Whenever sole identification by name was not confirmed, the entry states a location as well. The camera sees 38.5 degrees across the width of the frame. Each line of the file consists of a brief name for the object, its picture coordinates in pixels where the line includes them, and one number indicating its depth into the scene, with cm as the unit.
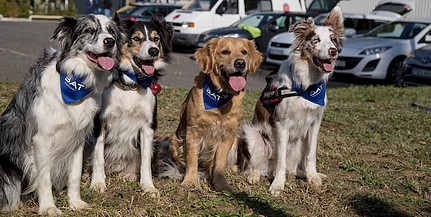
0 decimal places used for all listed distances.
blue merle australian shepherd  478
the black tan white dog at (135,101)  569
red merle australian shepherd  595
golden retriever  598
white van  2162
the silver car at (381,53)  1603
